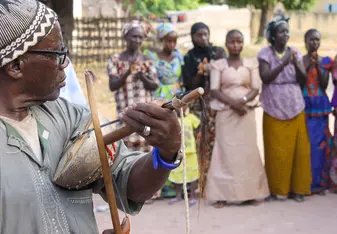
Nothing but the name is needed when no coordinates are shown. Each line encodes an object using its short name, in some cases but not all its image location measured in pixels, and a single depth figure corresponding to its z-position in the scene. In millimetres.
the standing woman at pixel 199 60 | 6691
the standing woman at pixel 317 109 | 6758
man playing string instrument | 1919
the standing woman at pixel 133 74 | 6379
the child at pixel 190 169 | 6664
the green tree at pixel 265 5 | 30616
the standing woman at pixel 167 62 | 6617
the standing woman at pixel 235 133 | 6410
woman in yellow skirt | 6473
